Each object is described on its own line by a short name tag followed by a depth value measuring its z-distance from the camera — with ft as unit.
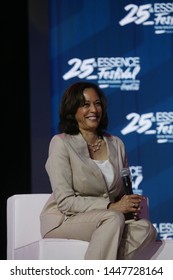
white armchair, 18.82
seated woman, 17.34
